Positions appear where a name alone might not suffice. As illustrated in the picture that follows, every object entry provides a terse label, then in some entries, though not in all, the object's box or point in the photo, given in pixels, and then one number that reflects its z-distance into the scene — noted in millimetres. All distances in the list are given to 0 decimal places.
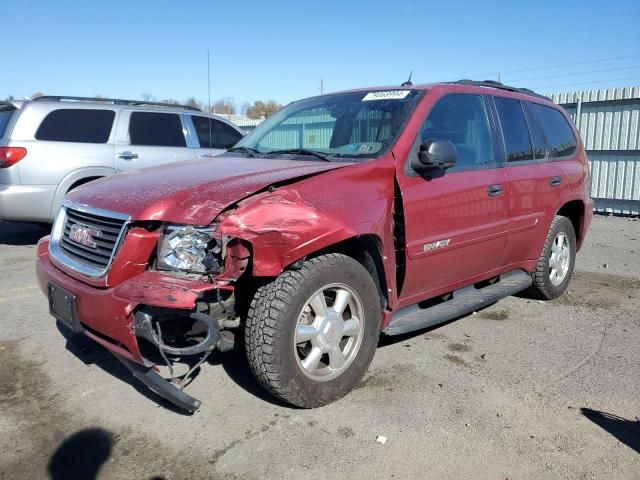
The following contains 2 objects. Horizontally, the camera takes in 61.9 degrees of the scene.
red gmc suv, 2643
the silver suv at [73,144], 6738
